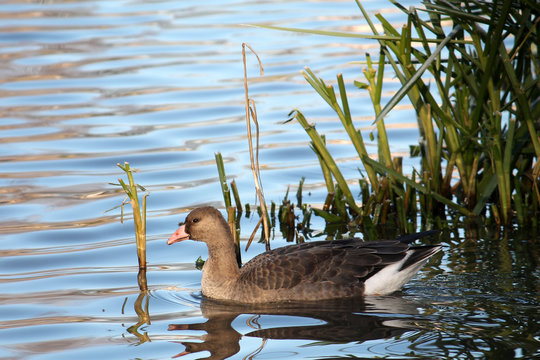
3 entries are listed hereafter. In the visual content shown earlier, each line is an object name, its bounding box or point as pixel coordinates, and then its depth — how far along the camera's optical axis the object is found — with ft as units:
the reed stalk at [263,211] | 57.11
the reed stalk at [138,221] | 55.01
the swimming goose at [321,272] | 51.62
